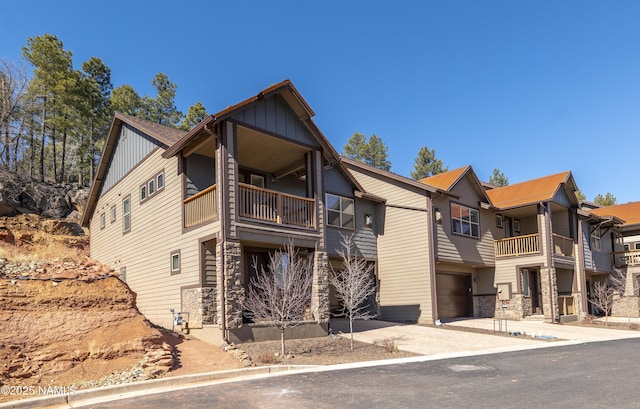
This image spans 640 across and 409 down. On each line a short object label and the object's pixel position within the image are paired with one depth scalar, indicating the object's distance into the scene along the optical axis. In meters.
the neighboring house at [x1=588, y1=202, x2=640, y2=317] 31.08
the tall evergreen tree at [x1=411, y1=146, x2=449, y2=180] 54.06
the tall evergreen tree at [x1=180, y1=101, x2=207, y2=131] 40.56
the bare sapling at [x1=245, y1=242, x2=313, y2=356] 14.04
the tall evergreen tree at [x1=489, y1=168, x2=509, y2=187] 59.59
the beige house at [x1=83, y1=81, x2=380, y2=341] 14.80
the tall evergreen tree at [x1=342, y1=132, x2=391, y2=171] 53.41
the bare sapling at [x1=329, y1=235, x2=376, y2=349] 15.96
